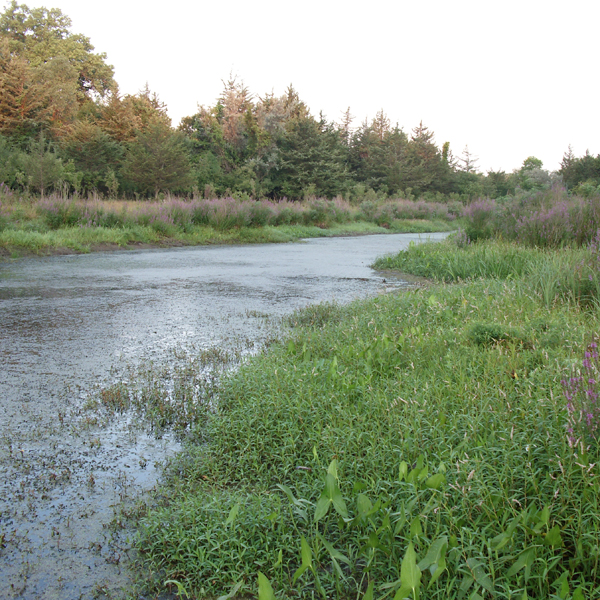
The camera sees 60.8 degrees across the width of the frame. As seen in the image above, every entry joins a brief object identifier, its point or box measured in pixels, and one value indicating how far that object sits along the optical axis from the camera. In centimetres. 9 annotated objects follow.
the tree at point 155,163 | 2853
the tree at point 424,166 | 5019
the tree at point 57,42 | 4725
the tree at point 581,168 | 3481
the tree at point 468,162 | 6556
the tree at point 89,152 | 2817
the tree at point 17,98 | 2831
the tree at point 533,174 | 3456
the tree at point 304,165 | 3791
